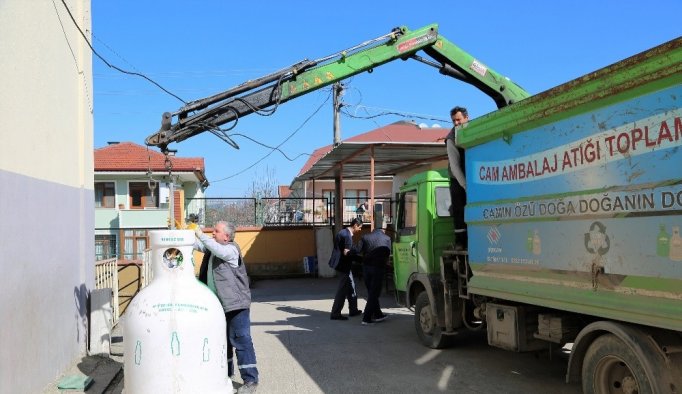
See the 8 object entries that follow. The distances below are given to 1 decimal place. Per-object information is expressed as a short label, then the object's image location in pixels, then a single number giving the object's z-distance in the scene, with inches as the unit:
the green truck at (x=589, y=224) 155.0
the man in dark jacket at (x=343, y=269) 425.7
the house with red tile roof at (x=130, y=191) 1250.0
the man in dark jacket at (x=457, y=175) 274.5
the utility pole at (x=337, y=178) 741.3
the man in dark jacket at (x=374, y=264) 403.2
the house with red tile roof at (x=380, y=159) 558.9
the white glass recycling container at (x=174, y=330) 166.7
